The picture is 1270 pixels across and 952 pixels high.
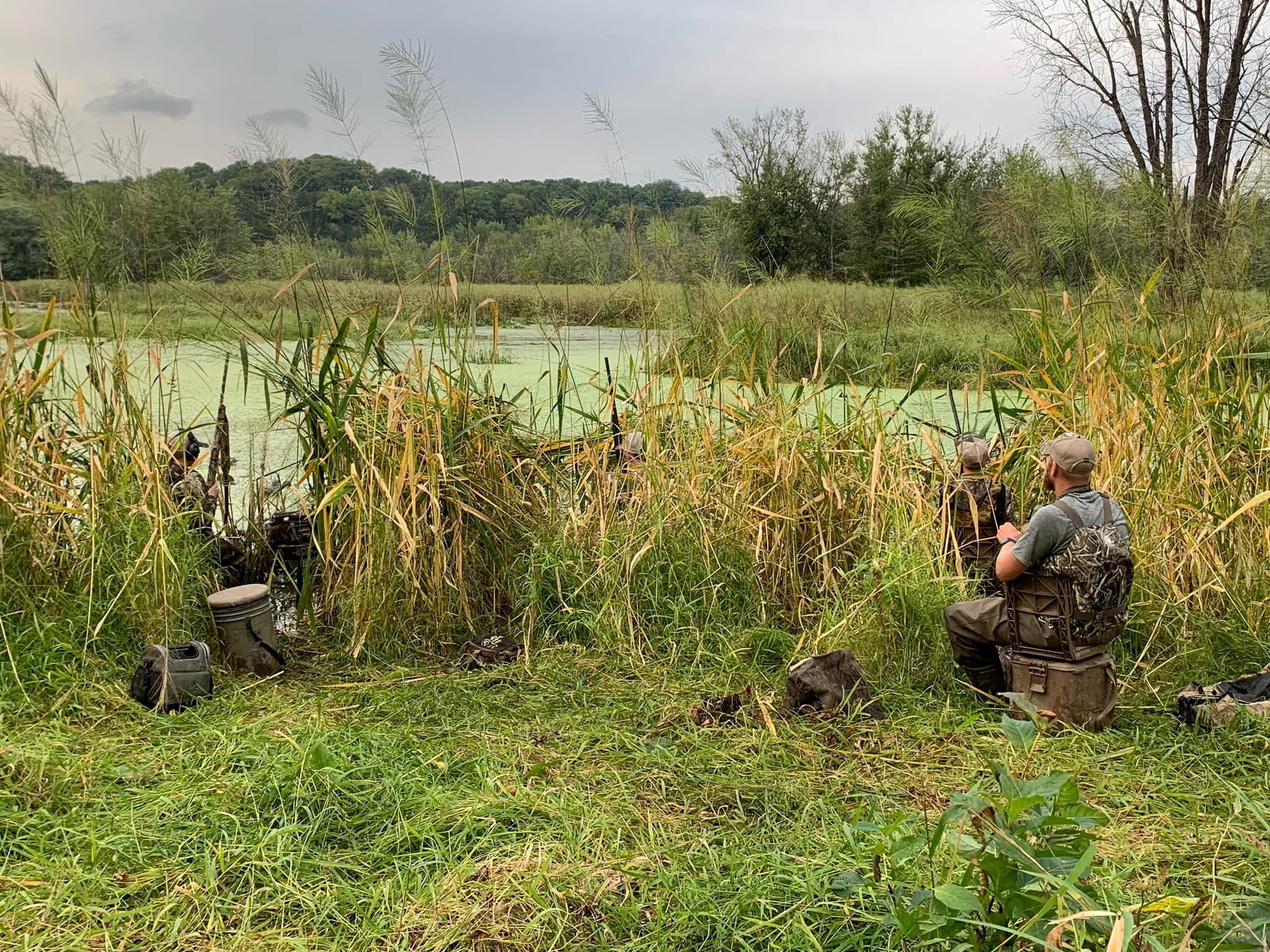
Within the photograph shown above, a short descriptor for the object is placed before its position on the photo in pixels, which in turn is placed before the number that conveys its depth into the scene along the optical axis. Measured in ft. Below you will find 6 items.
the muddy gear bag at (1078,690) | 10.31
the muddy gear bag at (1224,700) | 10.13
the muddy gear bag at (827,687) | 10.71
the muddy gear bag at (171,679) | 10.99
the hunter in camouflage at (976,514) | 12.96
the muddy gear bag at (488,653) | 12.65
